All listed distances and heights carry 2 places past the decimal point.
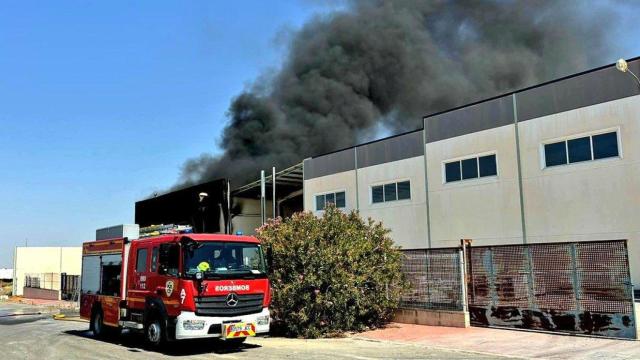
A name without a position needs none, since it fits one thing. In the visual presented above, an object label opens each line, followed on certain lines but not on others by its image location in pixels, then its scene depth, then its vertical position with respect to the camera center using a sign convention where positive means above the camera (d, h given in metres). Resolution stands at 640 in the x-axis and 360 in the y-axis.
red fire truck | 10.18 -0.50
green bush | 13.23 -0.42
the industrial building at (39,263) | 54.66 +0.33
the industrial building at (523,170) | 17.81 +3.09
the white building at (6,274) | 92.64 -1.11
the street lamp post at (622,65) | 11.98 +3.93
